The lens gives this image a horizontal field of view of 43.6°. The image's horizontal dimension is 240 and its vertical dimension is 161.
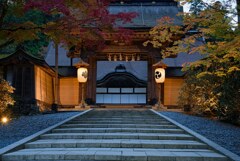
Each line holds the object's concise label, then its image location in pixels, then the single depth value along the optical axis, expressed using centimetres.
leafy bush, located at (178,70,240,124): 1182
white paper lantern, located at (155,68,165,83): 1748
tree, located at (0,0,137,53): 849
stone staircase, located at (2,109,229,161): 679
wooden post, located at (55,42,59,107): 1839
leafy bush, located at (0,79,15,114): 1243
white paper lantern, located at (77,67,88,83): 1762
